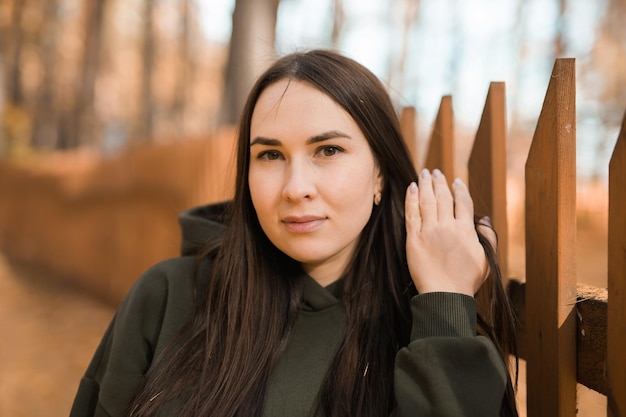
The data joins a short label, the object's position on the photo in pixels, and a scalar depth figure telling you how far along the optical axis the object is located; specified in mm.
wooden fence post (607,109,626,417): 1415
